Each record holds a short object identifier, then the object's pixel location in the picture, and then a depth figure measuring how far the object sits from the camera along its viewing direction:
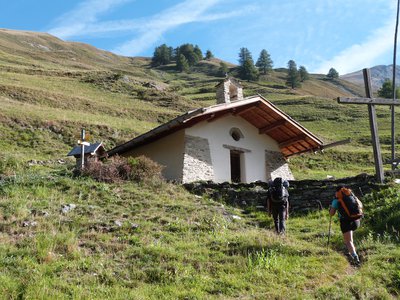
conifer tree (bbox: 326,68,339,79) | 153.12
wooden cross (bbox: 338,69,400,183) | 14.63
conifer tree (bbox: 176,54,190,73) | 136.77
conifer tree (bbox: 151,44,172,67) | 150.12
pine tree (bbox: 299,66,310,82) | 125.89
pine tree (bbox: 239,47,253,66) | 144.88
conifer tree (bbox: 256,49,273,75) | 137.88
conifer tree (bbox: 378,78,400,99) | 82.88
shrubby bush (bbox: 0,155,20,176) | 20.31
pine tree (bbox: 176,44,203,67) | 149.86
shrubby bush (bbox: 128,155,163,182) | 16.89
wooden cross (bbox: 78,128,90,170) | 17.71
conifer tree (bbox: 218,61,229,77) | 128.00
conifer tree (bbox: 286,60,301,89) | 111.44
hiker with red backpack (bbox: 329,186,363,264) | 9.38
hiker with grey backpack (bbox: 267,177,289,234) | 11.62
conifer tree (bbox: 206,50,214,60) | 164.00
